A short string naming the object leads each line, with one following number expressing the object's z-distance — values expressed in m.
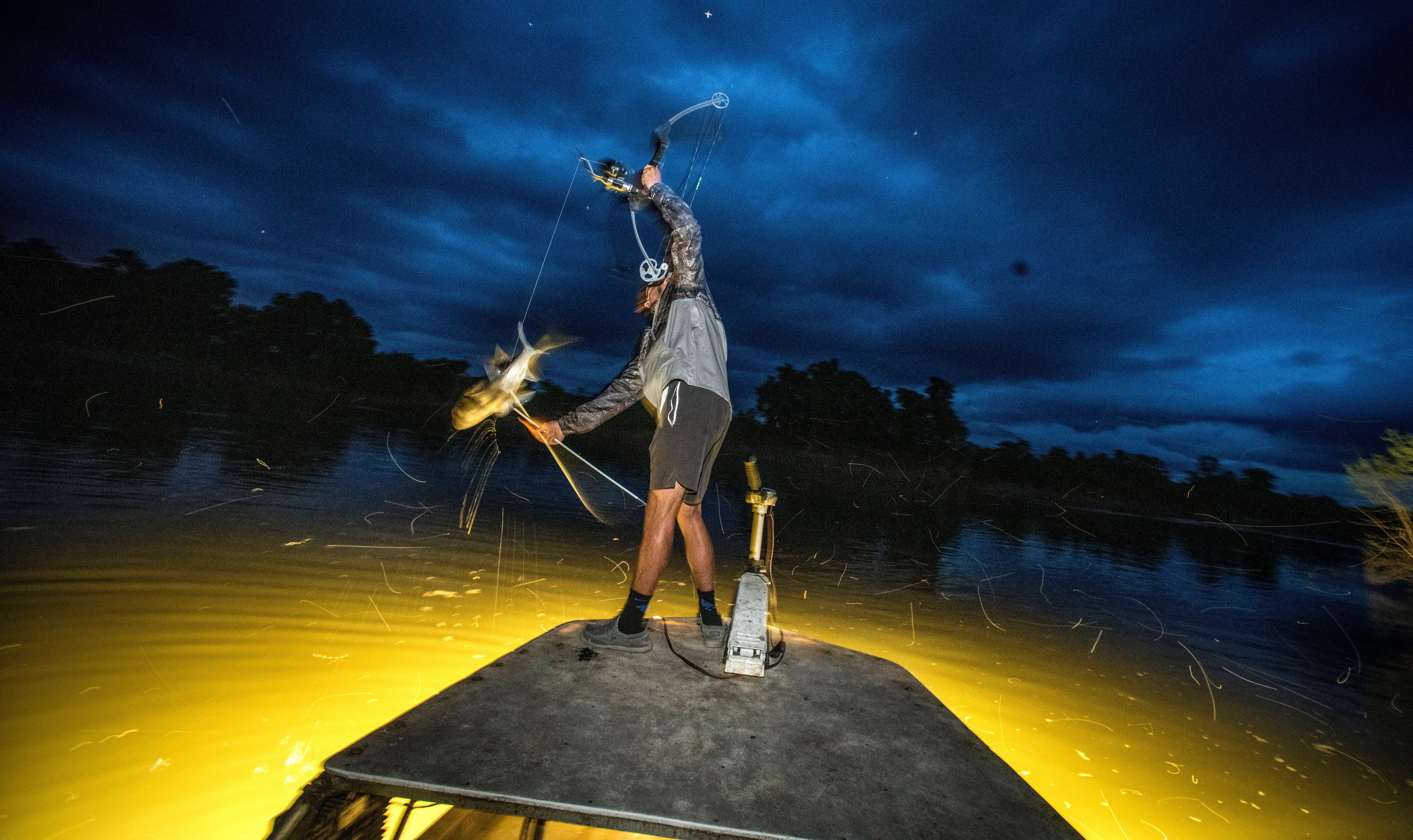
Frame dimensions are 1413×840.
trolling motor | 2.38
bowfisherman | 2.69
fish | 2.98
